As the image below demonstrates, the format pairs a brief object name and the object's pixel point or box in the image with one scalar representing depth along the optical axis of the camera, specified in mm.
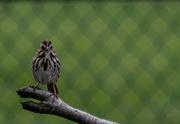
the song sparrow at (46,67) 8359
